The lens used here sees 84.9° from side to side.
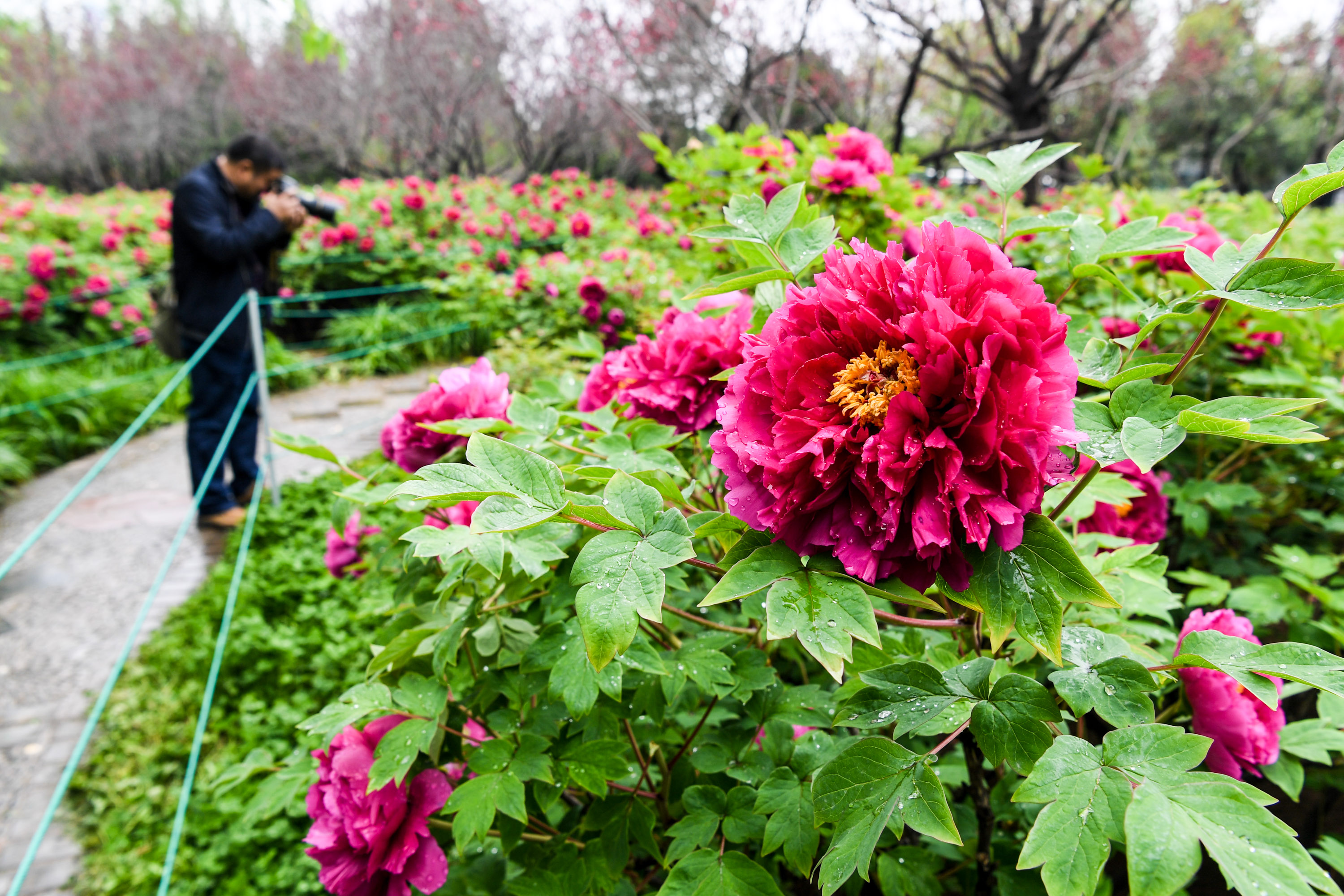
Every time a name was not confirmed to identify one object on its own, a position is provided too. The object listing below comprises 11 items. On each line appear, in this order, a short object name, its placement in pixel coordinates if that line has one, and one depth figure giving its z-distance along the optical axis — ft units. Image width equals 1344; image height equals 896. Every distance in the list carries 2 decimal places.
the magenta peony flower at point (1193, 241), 6.15
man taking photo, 13.55
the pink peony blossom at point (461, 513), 3.83
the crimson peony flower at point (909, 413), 2.23
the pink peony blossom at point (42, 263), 22.84
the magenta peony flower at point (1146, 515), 5.45
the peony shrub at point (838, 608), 2.26
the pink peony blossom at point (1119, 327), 6.37
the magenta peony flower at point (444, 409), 4.18
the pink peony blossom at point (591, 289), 14.24
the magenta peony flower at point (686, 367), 3.90
